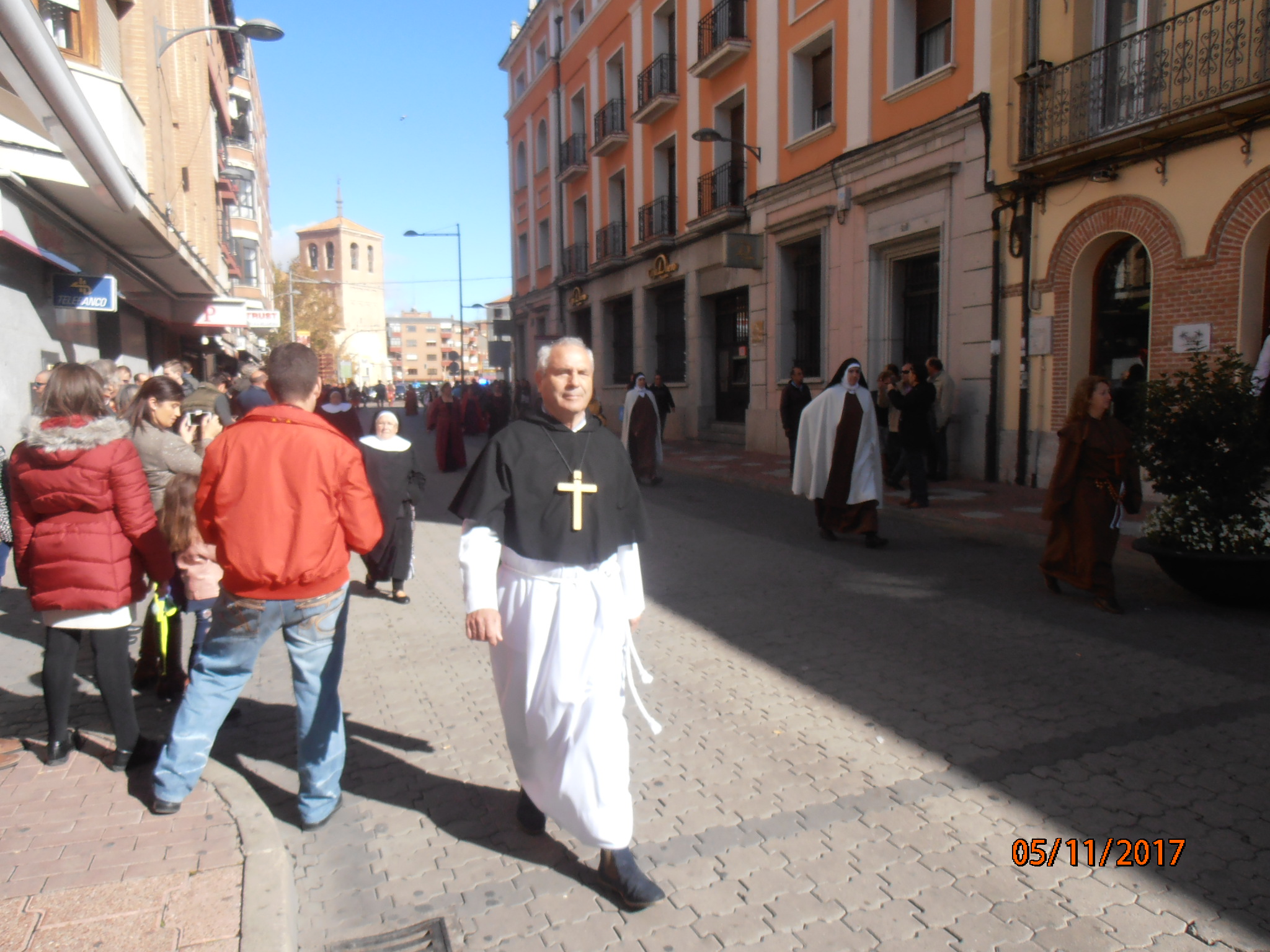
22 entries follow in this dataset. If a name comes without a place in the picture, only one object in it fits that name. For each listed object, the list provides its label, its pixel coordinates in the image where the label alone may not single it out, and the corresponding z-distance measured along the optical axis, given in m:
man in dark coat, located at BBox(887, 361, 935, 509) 11.08
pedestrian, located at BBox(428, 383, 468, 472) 17.78
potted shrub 6.38
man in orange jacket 3.27
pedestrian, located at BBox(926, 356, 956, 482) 13.59
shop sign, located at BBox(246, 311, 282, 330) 22.98
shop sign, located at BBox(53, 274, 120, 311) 12.11
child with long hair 4.42
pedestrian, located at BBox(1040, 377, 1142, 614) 6.60
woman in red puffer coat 3.65
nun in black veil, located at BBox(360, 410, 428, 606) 7.09
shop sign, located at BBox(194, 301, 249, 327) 22.72
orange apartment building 14.25
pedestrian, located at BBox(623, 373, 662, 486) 14.38
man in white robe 2.97
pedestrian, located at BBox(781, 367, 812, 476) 15.80
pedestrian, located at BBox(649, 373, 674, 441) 19.02
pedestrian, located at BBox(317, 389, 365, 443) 9.65
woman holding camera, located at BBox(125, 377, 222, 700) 4.78
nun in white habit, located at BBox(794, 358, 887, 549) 9.22
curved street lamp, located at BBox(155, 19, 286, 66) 14.78
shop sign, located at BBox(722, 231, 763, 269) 19.03
